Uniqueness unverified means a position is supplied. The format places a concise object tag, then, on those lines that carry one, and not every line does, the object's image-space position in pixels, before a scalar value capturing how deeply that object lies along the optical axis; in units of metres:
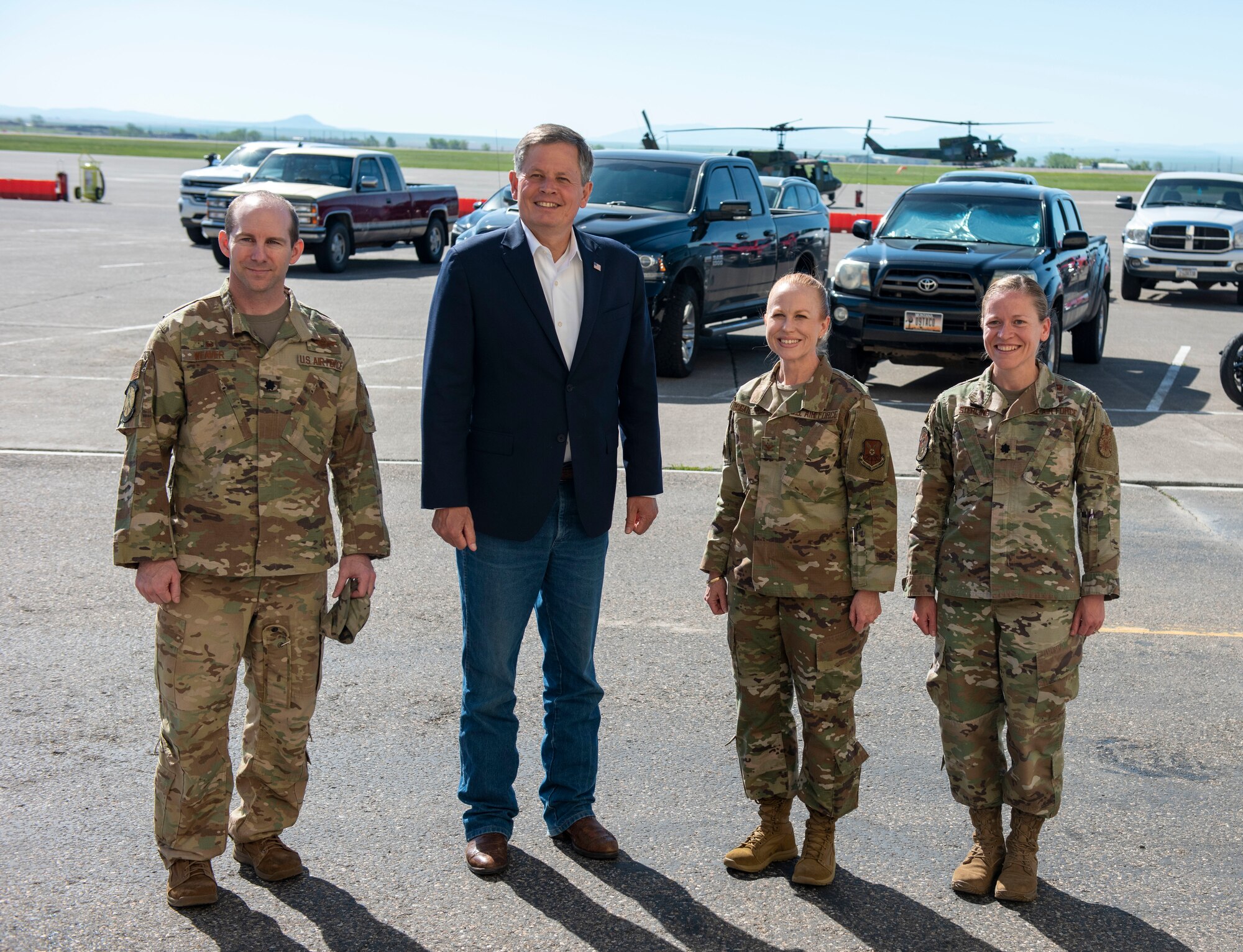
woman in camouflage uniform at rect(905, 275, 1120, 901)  3.60
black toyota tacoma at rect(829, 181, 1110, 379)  11.66
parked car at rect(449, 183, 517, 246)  13.64
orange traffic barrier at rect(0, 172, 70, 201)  36.09
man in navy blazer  3.63
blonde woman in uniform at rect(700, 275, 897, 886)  3.60
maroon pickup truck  20.80
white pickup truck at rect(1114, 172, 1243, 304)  20.73
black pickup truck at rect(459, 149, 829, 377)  12.39
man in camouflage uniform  3.45
